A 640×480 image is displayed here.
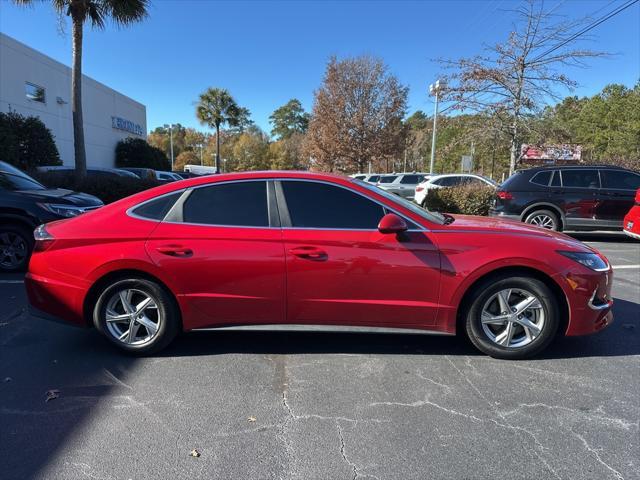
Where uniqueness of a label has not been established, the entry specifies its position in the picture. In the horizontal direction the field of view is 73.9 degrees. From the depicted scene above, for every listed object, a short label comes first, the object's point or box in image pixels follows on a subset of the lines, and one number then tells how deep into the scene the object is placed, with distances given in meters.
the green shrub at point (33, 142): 19.00
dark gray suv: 9.44
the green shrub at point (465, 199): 12.08
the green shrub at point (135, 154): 32.66
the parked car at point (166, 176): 23.77
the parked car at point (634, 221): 8.24
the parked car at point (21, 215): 6.57
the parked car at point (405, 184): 19.12
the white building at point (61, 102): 21.45
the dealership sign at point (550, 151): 15.62
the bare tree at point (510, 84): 14.13
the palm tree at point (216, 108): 45.09
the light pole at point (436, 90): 15.71
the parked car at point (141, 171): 19.63
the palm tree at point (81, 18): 12.77
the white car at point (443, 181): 14.83
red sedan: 3.44
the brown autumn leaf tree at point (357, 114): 29.50
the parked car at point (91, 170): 13.62
